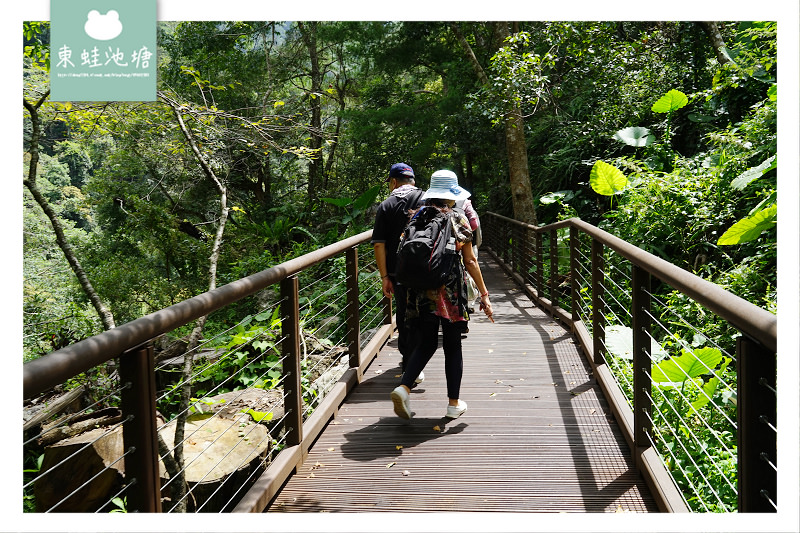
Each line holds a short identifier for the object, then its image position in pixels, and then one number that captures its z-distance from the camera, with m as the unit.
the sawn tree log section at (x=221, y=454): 4.32
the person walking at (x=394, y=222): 4.48
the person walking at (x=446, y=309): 3.95
